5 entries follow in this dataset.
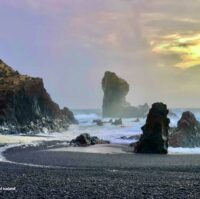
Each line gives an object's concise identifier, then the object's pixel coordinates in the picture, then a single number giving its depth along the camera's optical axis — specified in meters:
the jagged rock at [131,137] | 75.03
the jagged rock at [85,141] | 63.19
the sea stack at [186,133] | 63.03
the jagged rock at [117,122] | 127.75
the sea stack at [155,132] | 54.50
